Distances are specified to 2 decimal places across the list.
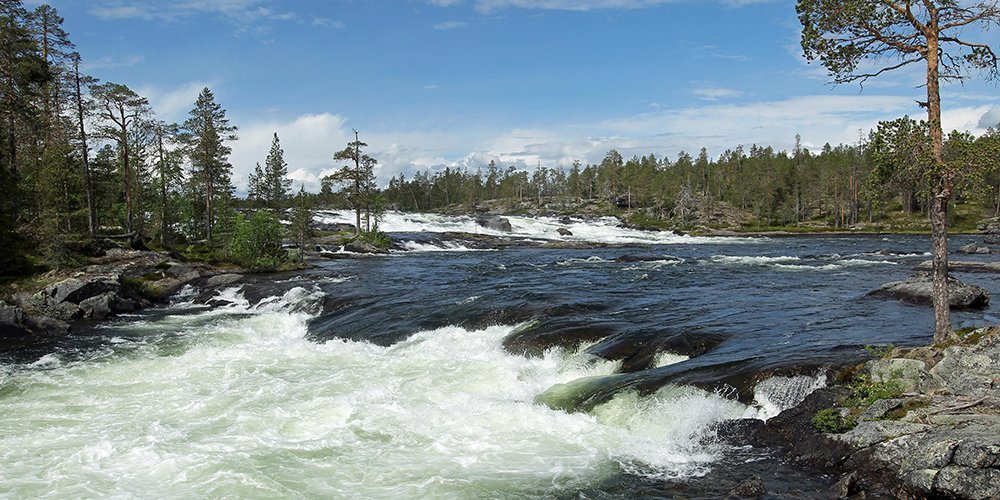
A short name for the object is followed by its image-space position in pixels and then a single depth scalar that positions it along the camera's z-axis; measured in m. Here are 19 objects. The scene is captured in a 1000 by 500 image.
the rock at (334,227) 77.59
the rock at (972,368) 9.73
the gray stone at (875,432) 9.25
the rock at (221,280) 33.21
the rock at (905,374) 10.45
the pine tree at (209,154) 45.94
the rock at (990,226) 74.72
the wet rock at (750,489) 8.95
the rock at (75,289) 25.92
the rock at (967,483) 7.70
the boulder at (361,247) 54.25
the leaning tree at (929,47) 12.12
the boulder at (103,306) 25.94
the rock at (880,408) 9.95
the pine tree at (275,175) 113.31
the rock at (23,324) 21.92
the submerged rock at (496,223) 86.75
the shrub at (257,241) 38.88
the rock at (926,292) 20.22
